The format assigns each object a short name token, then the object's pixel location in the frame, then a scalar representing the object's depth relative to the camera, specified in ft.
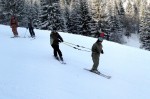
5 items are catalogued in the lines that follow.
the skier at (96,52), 23.52
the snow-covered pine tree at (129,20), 162.54
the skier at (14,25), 39.29
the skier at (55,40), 25.89
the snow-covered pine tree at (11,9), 103.38
